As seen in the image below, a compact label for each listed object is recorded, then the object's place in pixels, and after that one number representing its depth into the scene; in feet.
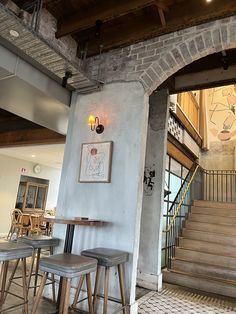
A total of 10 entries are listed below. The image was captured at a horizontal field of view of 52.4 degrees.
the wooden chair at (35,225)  23.39
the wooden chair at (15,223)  23.43
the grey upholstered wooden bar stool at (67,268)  6.19
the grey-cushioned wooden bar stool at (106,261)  7.53
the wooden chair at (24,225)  23.30
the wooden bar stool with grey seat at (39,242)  9.06
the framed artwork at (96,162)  9.73
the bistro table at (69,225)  7.79
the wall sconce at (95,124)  10.31
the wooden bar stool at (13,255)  6.72
